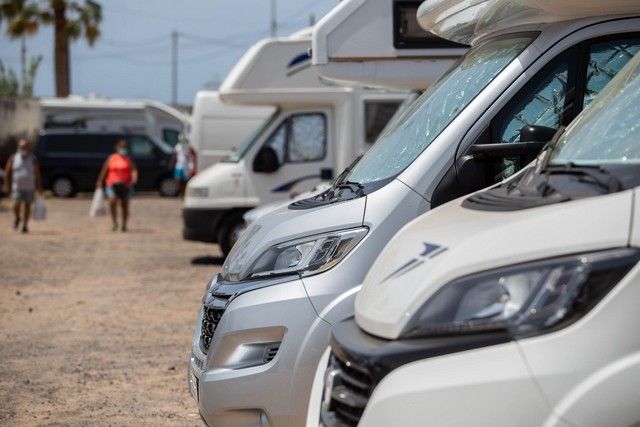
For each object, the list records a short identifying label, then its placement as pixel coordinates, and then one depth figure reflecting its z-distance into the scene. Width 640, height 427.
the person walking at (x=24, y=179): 23.27
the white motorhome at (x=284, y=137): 16.86
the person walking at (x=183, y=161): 31.92
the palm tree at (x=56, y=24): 47.31
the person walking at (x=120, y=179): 23.42
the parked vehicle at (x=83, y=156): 36.59
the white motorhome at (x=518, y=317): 3.33
